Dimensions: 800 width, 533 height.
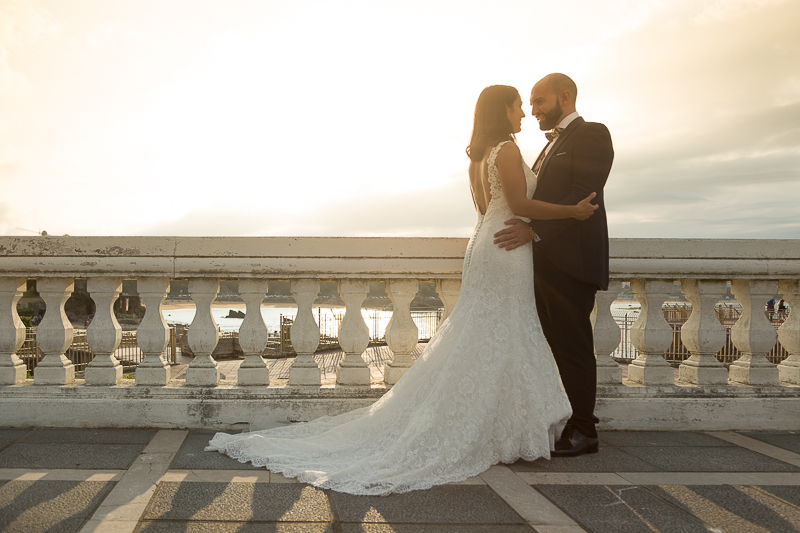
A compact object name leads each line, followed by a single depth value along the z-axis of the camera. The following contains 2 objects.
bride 2.74
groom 3.07
